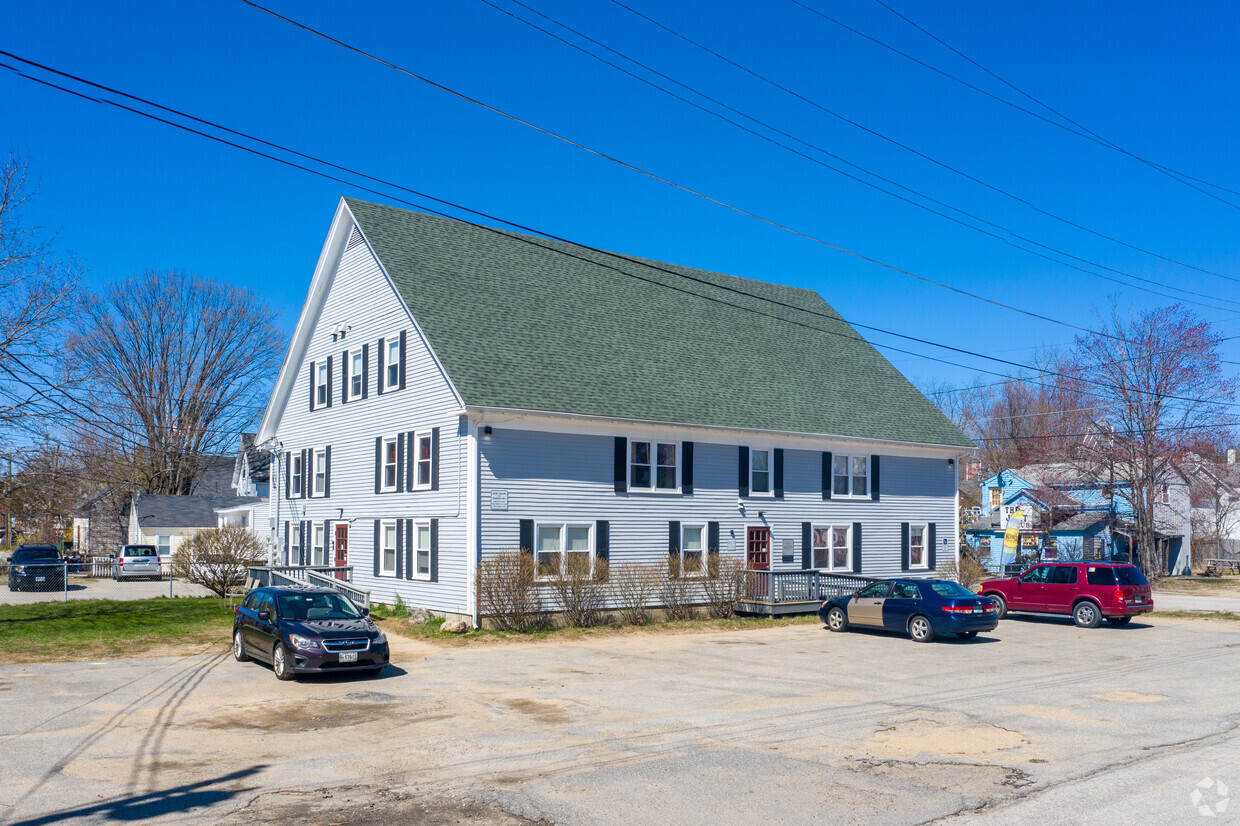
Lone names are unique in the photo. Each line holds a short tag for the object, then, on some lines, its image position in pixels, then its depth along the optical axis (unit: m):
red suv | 26.39
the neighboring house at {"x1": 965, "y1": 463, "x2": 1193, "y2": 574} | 54.81
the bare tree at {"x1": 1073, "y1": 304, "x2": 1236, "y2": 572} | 48.06
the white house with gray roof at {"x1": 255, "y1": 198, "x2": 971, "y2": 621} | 25.38
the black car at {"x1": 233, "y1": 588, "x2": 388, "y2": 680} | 16.42
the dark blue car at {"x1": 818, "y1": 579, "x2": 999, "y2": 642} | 22.92
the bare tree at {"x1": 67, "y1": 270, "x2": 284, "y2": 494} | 57.66
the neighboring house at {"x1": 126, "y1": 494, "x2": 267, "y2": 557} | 55.22
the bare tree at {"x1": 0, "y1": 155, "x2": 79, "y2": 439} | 23.75
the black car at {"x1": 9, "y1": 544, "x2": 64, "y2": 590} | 39.03
